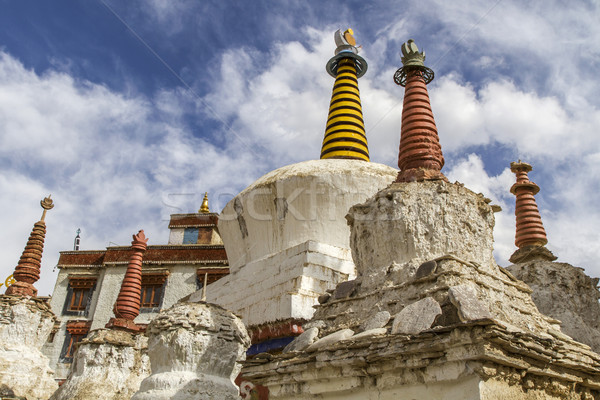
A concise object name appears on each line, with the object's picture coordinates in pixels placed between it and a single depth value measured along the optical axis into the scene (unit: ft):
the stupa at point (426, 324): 15.35
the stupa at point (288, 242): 30.83
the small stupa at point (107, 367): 34.78
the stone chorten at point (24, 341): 40.65
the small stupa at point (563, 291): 31.22
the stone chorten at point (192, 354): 23.95
